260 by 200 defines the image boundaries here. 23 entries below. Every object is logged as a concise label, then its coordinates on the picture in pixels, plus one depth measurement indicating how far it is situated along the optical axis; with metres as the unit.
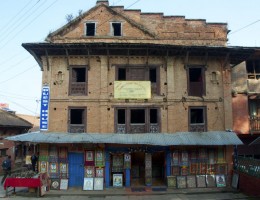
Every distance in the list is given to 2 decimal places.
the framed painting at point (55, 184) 17.80
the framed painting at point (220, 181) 18.27
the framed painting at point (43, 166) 18.19
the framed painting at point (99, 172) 18.23
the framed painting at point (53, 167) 18.22
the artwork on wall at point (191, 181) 18.11
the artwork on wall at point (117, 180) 18.17
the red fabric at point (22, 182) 15.72
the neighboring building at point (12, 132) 24.77
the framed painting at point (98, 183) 17.73
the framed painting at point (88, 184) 17.65
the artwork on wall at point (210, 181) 18.23
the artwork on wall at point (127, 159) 18.52
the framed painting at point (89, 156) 18.44
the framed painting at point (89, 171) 18.23
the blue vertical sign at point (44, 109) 18.58
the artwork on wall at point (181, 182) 18.05
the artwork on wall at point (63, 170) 18.20
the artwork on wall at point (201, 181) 18.17
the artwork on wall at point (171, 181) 18.09
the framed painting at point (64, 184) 17.72
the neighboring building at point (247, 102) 20.66
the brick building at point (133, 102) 18.31
